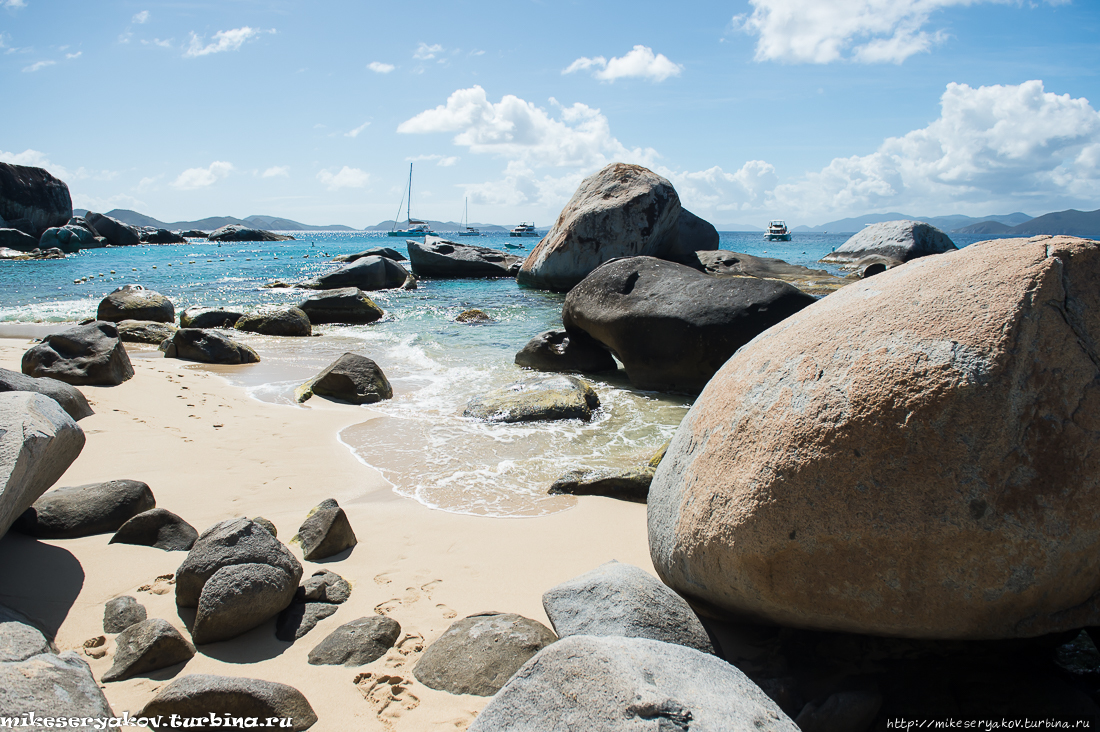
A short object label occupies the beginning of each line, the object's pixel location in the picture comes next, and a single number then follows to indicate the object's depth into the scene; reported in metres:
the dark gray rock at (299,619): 2.71
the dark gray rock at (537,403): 6.70
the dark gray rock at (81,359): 7.29
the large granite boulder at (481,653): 2.39
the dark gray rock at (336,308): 14.92
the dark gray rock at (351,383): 7.37
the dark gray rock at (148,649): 2.36
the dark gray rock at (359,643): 2.54
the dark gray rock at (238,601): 2.59
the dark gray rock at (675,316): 7.63
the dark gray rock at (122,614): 2.64
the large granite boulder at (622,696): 1.65
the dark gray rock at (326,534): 3.43
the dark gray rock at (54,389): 4.55
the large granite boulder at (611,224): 19.73
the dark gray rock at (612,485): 4.54
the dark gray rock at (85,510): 3.32
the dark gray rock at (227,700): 2.05
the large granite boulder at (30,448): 2.73
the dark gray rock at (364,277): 21.48
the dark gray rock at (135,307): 13.49
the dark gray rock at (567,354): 9.27
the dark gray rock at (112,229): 59.66
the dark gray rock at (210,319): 13.66
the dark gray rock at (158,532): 3.35
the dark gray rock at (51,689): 1.72
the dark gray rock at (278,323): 12.98
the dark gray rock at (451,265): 27.48
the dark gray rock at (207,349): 9.60
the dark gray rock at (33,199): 51.19
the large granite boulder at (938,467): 2.05
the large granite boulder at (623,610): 2.41
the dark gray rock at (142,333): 11.47
